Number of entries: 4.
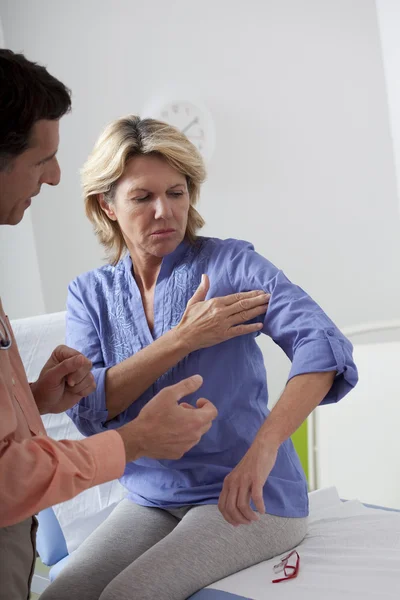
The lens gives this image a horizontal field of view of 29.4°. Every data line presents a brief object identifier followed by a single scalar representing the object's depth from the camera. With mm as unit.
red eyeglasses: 1432
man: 1097
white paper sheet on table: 1361
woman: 1409
